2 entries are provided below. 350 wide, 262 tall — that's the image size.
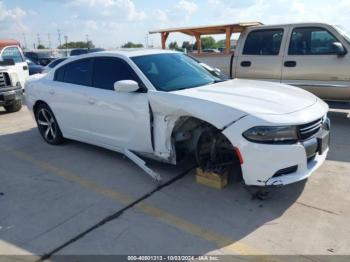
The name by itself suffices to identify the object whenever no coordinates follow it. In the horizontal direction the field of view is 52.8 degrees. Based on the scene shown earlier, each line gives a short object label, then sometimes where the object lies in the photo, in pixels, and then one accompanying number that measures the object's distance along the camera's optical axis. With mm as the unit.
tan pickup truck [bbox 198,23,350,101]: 6824
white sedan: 3469
